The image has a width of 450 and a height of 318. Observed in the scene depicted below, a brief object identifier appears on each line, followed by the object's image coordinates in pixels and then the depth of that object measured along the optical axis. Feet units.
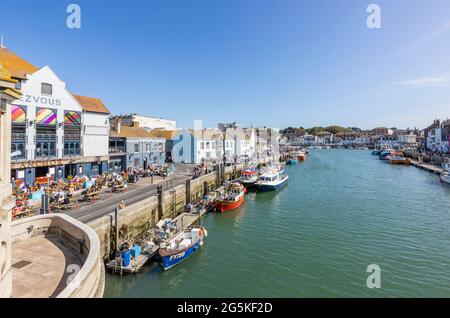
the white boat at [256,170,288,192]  134.82
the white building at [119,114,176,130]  219.61
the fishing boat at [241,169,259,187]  138.92
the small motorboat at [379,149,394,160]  334.07
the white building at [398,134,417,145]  560.61
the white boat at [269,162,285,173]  192.40
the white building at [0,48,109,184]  83.75
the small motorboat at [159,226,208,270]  54.49
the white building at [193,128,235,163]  191.11
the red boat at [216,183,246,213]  97.66
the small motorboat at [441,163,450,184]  162.40
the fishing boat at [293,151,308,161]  335.98
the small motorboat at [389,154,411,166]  284.69
